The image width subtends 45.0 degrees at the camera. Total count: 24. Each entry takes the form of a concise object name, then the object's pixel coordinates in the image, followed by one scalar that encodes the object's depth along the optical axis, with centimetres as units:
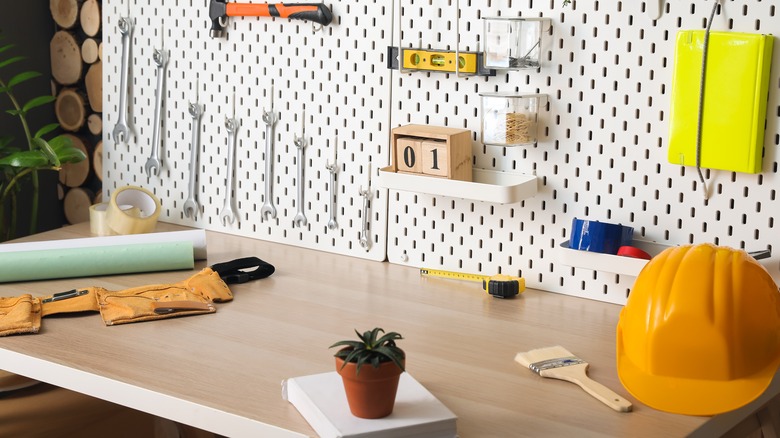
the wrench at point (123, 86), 234
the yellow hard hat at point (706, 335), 130
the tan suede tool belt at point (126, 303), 157
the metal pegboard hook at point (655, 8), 164
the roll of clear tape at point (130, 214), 211
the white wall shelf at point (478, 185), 173
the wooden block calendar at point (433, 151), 180
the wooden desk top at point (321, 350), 125
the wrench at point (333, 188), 207
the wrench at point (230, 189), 222
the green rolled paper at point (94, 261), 180
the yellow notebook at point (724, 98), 154
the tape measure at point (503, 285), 178
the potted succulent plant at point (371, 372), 114
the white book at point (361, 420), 115
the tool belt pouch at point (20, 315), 153
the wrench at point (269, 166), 216
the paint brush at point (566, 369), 130
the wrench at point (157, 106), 230
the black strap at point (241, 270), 184
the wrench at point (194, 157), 226
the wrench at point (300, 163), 211
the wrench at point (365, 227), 203
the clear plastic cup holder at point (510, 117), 175
